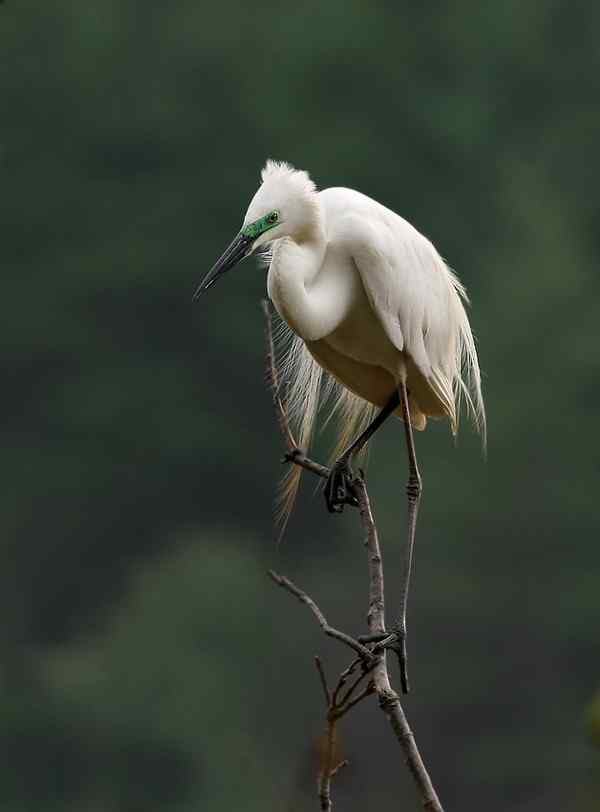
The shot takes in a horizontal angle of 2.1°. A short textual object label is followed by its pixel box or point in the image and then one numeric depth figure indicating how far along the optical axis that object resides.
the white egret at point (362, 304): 17.75
